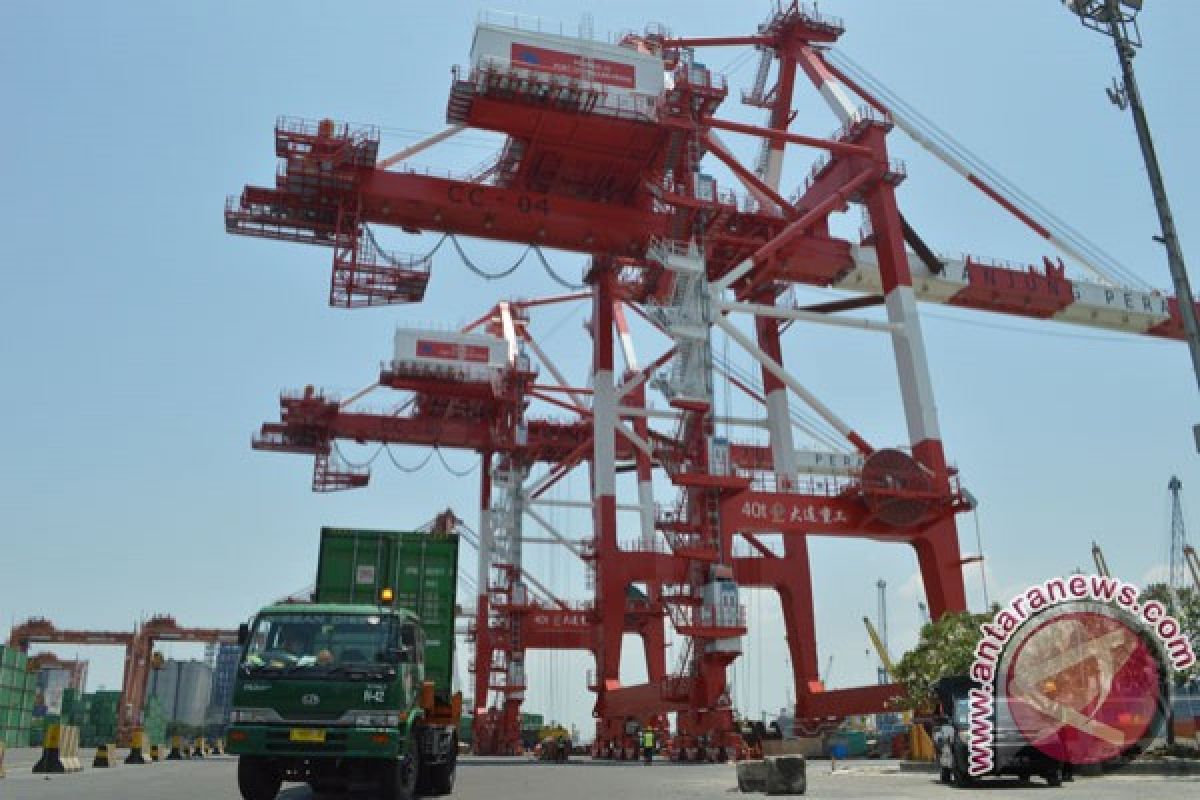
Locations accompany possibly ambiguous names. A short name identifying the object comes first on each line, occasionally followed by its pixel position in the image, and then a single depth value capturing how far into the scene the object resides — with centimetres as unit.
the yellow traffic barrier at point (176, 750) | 2933
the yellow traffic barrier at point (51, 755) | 1972
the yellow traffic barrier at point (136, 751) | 2561
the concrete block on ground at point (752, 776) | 1587
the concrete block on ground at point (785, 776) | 1537
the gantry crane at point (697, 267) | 2811
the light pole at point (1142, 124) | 1145
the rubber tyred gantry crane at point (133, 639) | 7675
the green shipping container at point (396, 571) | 1479
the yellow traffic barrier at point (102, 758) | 2302
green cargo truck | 1062
